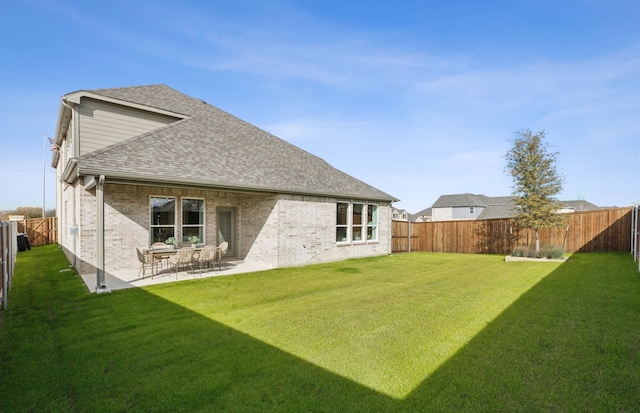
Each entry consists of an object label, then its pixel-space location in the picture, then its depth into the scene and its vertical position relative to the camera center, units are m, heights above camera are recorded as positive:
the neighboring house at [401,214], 65.44 -1.30
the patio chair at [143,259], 10.05 -1.70
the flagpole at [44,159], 31.84 +4.68
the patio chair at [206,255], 10.41 -1.59
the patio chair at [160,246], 10.48 -1.41
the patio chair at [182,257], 10.02 -1.61
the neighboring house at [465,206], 50.26 +0.36
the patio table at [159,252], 10.30 -1.49
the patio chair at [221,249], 11.48 -1.54
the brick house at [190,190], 10.54 +0.63
